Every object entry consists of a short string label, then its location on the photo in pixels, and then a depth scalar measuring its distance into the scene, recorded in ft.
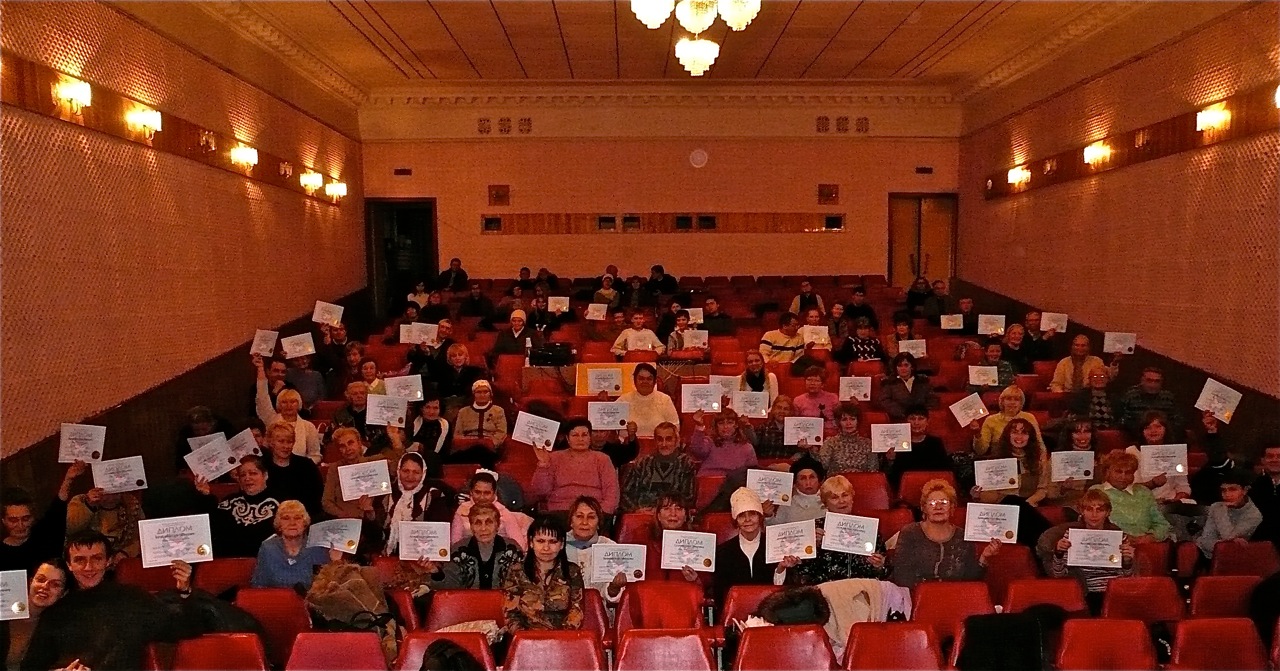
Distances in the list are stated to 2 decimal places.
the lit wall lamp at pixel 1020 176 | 39.45
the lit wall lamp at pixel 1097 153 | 32.22
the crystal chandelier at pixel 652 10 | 24.35
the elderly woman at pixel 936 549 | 15.55
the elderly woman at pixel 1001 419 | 21.97
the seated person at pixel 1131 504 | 17.81
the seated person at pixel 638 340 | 32.60
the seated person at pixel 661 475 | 19.94
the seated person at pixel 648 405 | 24.17
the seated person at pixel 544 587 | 13.93
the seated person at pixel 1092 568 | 15.75
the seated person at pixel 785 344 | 31.78
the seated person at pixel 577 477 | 19.49
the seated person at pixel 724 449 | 21.63
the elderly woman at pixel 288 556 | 15.20
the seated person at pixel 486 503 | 15.99
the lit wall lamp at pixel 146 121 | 23.79
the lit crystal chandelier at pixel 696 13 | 25.98
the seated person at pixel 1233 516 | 17.47
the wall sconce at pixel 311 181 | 38.29
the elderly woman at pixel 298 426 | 22.52
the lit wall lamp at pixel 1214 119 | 25.39
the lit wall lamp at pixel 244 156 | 30.68
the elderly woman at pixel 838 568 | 15.24
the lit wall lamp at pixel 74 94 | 20.49
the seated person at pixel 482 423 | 23.52
